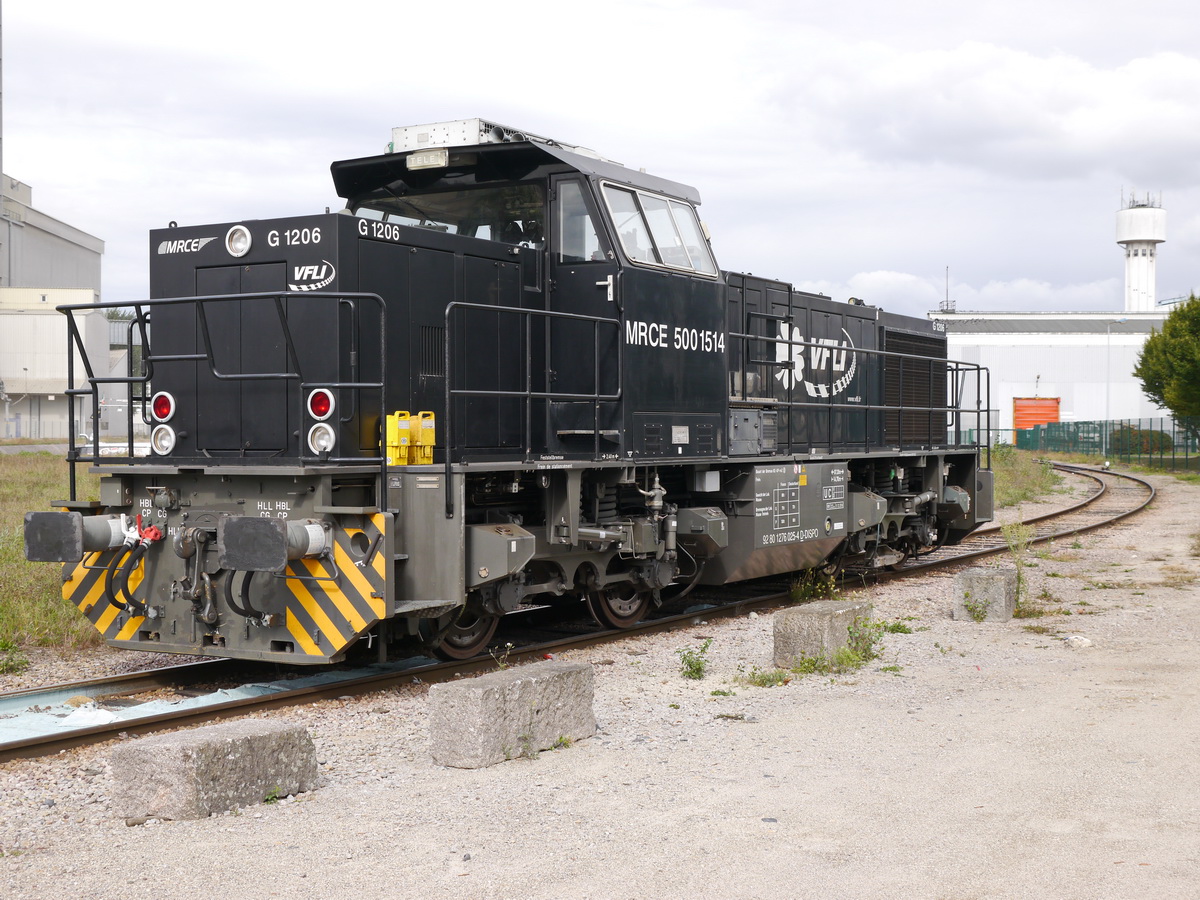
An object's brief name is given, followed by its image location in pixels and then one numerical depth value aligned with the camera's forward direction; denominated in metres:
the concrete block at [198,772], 4.82
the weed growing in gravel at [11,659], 7.97
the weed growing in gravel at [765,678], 7.62
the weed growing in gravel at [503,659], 7.83
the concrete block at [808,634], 8.09
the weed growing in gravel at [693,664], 7.84
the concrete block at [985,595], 10.30
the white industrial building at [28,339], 59.06
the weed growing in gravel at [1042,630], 9.78
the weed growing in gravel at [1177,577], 12.83
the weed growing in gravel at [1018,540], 11.20
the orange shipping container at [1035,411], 66.00
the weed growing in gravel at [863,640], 8.38
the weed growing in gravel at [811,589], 11.59
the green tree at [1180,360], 41.62
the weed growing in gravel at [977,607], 10.30
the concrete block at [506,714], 5.64
